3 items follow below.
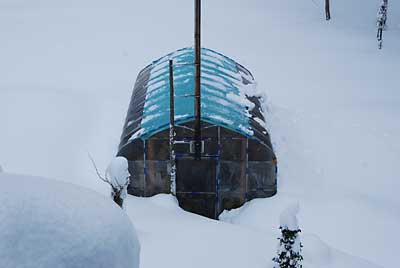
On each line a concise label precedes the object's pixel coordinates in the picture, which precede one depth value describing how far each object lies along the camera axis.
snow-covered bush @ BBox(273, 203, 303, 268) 8.52
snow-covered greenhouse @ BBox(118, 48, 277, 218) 13.72
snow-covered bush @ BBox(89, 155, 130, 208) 9.84
